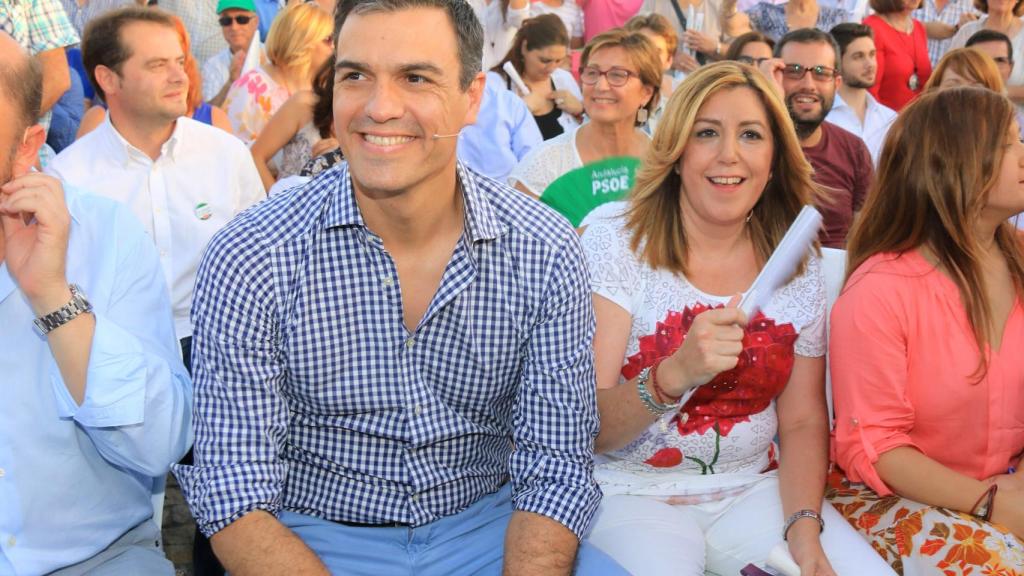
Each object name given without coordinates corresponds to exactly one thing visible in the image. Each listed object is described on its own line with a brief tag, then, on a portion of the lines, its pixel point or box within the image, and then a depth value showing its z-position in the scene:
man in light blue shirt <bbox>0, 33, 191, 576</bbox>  2.17
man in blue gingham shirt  2.23
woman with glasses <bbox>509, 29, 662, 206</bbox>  4.89
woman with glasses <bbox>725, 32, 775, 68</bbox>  6.18
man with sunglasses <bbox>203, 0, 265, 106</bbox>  7.31
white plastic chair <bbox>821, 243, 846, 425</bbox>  3.34
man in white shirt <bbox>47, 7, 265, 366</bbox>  4.15
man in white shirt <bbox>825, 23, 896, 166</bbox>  6.64
